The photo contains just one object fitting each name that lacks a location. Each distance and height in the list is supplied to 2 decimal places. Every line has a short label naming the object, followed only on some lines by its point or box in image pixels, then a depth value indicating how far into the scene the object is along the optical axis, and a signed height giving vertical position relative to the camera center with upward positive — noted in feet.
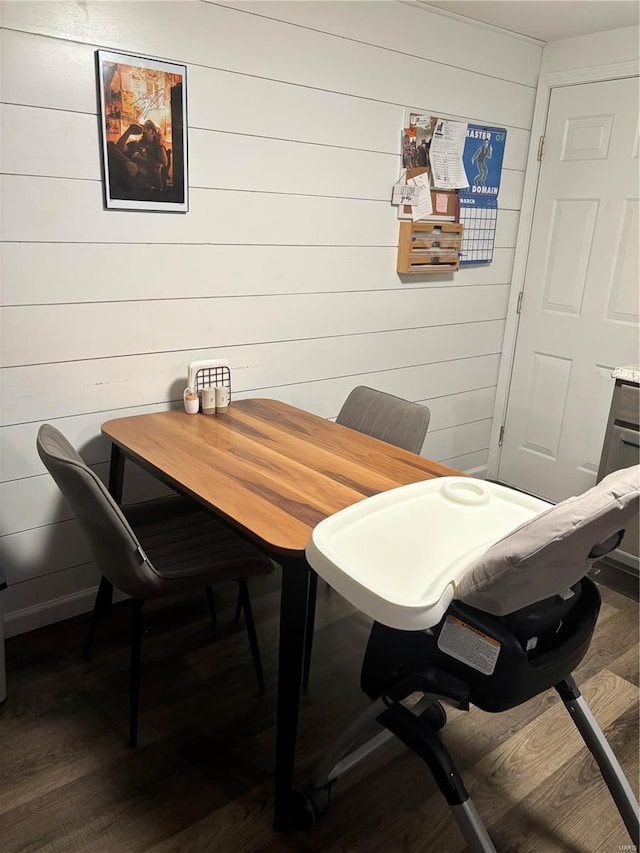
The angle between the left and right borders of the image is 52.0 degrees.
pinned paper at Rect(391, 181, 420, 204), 9.12 +0.35
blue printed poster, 9.77 +0.97
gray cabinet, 8.59 -2.60
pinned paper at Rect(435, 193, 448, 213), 9.59 +0.27
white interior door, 9.78 -0.93
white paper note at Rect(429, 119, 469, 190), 9.34 +0.93
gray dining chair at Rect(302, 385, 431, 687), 7.11 -2.18
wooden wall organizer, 9.39 -0.36
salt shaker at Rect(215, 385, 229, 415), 7.57 -2.08
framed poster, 6.45 +0.72
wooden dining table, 4.72 -2.21
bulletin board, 9.16 +0.73
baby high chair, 3.59 -2.10
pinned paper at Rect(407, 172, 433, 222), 9.26 +0.31
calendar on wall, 10.06 -0.04
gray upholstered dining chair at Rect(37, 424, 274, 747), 4.94 -3.02
